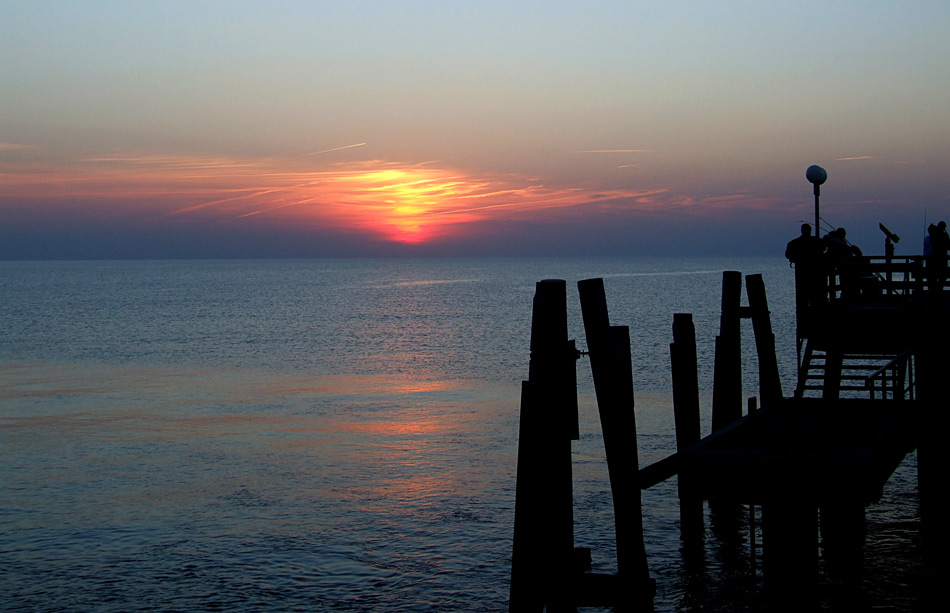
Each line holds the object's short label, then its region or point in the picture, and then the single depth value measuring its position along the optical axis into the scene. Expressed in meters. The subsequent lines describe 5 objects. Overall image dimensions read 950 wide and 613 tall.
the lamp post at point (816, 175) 17.22
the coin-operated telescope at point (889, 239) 16.35
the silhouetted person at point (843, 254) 13.77
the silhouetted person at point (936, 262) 12.72
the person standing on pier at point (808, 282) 13.19
